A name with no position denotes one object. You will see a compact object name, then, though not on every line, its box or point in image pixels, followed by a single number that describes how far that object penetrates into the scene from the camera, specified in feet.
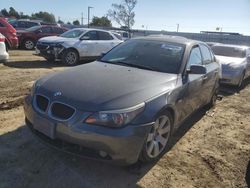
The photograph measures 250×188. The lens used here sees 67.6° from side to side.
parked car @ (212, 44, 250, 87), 19.44
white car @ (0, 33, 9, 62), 17.80
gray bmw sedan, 6.61
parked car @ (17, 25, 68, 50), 34.51
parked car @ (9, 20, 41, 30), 38.85
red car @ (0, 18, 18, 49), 27.36
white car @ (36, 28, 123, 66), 24.28
